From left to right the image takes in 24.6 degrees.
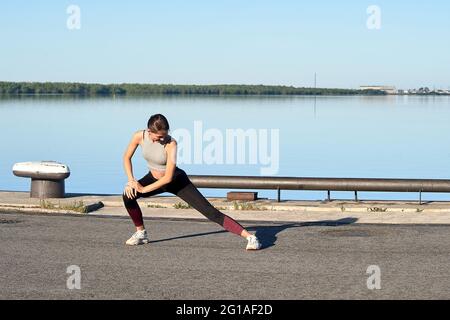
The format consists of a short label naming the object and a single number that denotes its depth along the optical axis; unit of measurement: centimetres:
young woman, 1271
